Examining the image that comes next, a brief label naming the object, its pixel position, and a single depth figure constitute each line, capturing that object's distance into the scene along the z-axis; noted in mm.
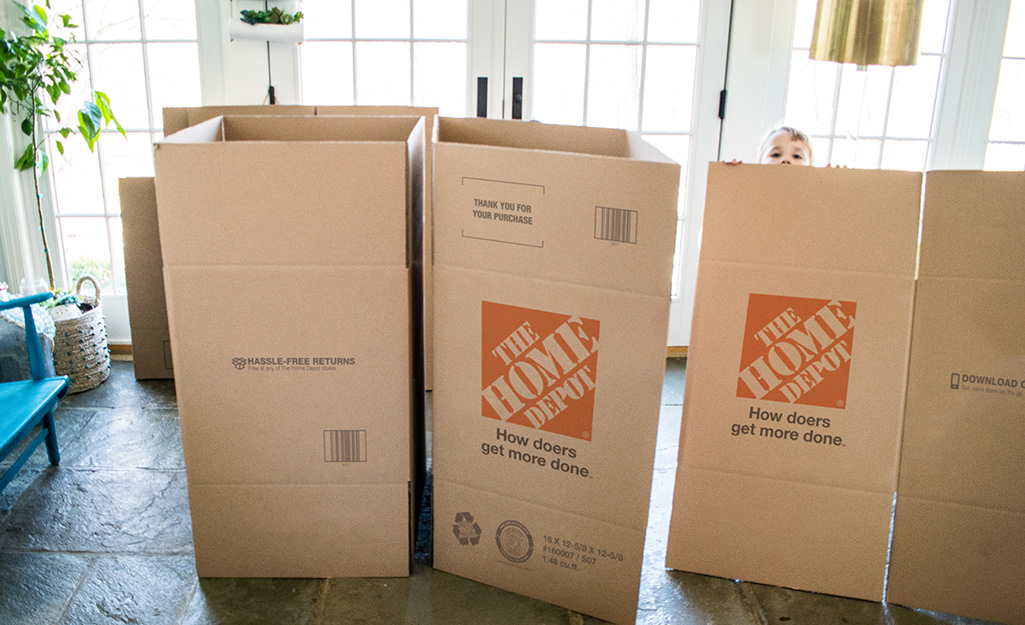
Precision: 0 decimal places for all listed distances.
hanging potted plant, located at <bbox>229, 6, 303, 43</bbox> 2611
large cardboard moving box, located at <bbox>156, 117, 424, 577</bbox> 1415
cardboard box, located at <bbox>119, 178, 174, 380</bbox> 2631
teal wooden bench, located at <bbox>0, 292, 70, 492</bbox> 1838
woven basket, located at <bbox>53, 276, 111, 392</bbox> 2598
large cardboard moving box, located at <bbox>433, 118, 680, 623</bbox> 1361
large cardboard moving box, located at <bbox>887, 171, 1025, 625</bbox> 1442
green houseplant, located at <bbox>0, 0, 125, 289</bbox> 2457
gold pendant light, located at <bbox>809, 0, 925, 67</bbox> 2160
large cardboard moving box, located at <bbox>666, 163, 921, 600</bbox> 1488
